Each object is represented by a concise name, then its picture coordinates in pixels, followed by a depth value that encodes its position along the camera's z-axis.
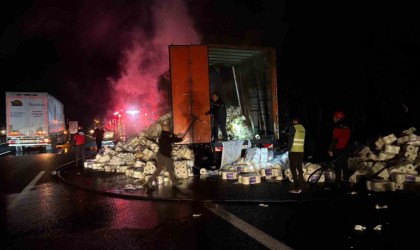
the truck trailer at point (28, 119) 22.00
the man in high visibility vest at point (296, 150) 7.74
